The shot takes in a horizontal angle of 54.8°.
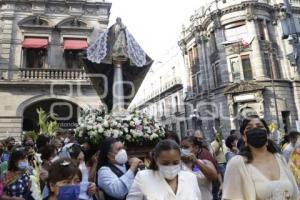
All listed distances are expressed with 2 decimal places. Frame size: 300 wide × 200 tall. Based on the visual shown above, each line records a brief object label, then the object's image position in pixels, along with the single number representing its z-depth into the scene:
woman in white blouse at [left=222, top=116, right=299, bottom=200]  2.49
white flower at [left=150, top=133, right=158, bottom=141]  5.28
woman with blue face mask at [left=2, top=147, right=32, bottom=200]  3.83
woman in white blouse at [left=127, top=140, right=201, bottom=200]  2.44
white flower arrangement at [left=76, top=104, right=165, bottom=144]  5.16
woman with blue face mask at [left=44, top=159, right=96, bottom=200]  2.69
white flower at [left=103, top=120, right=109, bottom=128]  5.21
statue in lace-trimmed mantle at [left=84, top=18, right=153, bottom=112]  6.62
